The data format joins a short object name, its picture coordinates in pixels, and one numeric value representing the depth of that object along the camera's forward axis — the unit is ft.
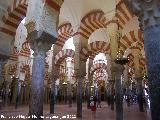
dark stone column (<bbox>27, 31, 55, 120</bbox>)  8.70
